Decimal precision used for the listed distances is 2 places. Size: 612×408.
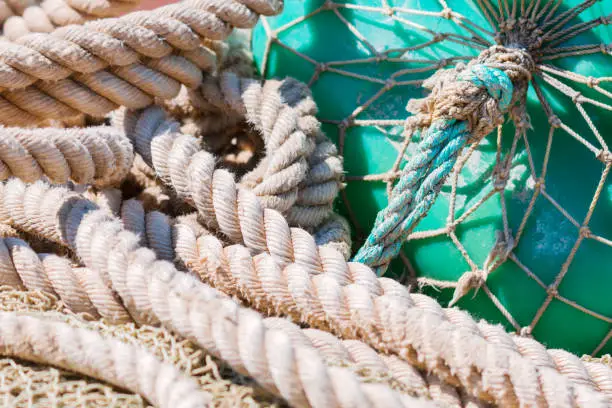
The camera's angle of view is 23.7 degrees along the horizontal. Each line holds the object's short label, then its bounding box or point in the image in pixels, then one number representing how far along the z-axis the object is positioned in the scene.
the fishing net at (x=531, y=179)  1.04
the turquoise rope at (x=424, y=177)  1.00
